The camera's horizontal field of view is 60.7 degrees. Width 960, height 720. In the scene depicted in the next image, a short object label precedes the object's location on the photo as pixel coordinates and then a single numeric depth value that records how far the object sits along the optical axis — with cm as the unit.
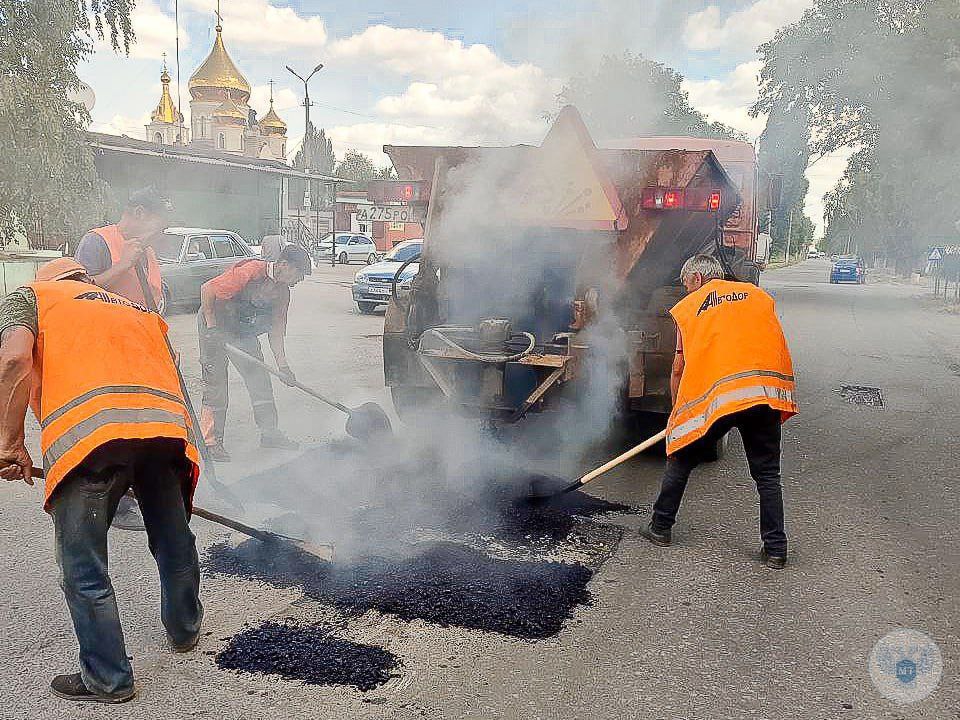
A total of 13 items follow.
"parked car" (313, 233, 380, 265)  3706
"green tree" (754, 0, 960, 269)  1931
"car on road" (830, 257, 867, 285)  3759
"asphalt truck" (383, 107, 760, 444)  502
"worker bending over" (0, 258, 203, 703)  254
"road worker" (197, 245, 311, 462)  557
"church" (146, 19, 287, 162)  5091
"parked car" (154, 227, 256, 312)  1341
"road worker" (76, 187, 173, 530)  430
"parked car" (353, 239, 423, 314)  1541
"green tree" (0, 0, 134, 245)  1231
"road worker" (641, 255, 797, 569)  382
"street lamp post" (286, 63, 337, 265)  3286
